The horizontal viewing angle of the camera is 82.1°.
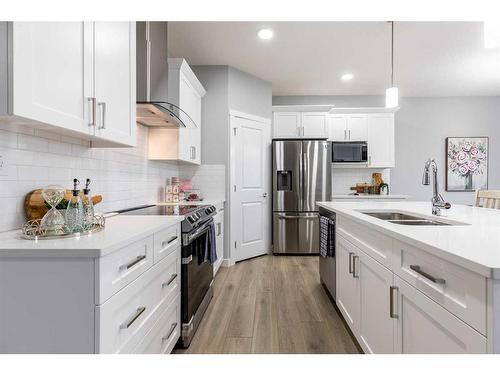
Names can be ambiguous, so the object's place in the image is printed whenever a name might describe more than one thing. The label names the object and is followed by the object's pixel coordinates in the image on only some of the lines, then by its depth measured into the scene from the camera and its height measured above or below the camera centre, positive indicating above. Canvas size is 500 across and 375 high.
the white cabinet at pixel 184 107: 2.85 +0.88
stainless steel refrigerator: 4.34 +0.02
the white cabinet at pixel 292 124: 4.74 +1.06
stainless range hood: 2.10 +0.86
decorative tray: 1.13 -0.19
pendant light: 2.64 +0.85
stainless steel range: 1.88 -0.54
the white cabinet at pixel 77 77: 1.00 +0.48
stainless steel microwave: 4.73 +0.60
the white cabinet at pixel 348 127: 4.92 +1.05
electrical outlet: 1.26 +0.09
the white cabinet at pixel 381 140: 4.92 +0.83
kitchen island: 0.77 -0.35
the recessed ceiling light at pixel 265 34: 3.12 +1.71
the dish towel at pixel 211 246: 2.43 -0.51
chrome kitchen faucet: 1.83 -0.07
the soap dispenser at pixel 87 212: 1.29 -0.12
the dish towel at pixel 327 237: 2.55 -0.45
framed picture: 5.30 +0.52
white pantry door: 4.01 +0.01
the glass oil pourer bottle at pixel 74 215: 1.22 -0.12
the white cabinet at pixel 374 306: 1.37 -0.62
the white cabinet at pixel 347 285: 1.89 -0.70
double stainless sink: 1.79 -0.21
